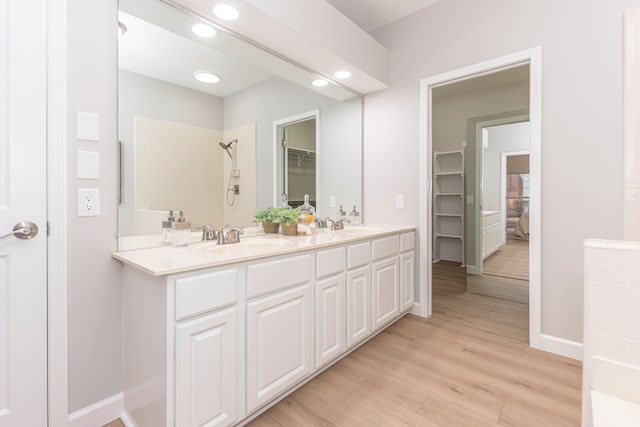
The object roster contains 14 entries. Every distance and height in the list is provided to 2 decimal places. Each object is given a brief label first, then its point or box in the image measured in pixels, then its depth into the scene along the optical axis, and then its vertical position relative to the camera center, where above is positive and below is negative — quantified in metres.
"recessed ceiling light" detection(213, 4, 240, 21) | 1.74 +1.16
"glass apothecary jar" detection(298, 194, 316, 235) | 2.28 -0.03
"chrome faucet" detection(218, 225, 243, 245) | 1.83 -0.15
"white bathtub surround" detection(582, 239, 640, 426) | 0.90 -0.35
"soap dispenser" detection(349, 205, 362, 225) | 3.04 -0.04
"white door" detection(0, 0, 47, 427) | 1.25 +0.02
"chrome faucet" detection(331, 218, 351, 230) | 2.68 -0.10
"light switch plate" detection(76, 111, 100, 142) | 1.41 +0.41
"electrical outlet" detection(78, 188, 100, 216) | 1.43 +0.05
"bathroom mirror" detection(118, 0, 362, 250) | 1.62 +0.60
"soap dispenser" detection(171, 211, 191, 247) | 1.70 -0.11
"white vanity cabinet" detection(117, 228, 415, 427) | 1.20 -0.54
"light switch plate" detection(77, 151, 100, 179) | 1.42 +0.23
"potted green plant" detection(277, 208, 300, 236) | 2.25 -0.06
